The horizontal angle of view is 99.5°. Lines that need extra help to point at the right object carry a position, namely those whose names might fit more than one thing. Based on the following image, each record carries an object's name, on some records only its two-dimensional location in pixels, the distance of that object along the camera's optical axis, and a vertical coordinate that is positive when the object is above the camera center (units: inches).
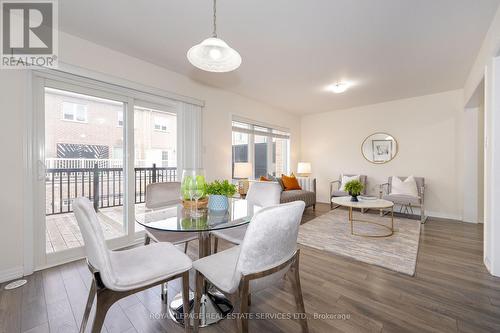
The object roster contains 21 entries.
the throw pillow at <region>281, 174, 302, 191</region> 190.2 -15.9
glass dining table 56.2 -16.0
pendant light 63.6 +34.4
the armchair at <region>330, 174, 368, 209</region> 186.3 -21.5
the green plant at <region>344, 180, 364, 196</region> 141.1 -15.1
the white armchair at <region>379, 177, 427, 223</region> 153.2 -24.3
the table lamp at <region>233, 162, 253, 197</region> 166.5 -6.0
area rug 94.9 -41.8
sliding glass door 90.2 +3.9
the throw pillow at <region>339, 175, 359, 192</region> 196.7 -12.8
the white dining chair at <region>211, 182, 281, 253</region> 75.2 -13.7
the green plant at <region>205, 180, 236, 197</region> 70.0 -7.8
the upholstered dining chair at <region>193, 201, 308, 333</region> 41.4 -19.5
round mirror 191.3 +16.5
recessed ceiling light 148.4 +56.9
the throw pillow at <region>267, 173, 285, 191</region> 187.6 -12.2
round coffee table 125.6 -24.1
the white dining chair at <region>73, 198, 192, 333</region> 41.5 -23.9
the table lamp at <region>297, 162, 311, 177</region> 220.6 -2.7
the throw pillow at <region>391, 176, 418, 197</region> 165.0 -17.0
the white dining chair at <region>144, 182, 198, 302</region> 75.0 -15.0
